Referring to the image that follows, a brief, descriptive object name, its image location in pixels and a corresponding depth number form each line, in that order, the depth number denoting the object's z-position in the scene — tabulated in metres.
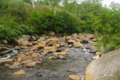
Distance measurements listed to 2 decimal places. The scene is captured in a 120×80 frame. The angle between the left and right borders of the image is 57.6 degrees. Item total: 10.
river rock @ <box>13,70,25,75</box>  5.42
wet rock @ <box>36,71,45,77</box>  5.29
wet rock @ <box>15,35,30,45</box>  12.96
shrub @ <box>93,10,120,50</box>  6.06
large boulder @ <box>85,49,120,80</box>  3.89
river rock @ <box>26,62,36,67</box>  6.32
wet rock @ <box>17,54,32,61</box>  7.35
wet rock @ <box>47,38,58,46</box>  13.06
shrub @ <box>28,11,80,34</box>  19.30
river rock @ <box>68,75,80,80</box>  4.81
